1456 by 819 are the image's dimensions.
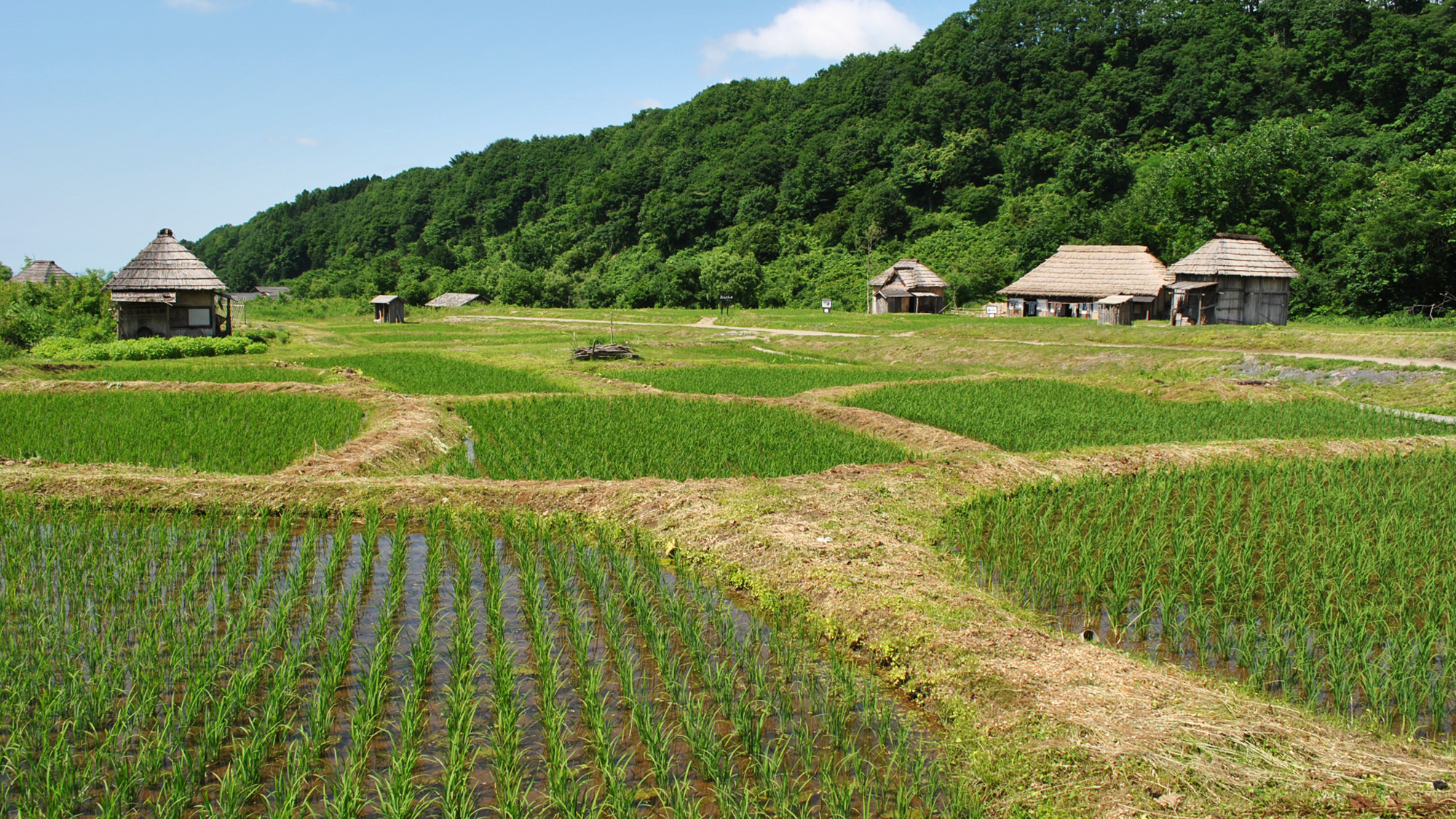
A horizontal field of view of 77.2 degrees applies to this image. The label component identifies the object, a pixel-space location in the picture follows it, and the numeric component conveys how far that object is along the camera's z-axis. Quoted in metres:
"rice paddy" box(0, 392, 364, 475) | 9.46
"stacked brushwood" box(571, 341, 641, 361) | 22.38
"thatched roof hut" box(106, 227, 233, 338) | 26.39
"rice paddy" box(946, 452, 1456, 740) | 4.34
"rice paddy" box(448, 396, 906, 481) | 9.19
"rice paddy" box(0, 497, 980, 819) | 3.35
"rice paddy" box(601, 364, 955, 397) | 16.52
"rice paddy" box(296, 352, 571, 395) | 16.55
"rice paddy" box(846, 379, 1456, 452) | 11.06
